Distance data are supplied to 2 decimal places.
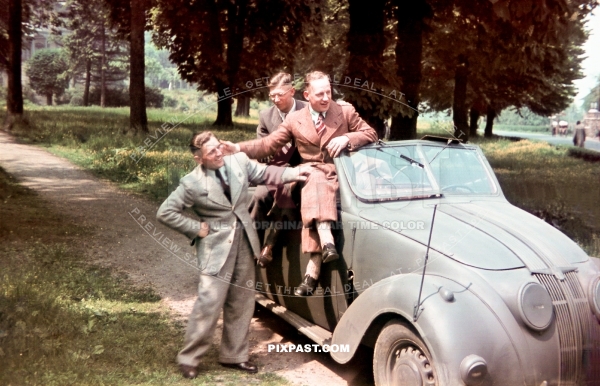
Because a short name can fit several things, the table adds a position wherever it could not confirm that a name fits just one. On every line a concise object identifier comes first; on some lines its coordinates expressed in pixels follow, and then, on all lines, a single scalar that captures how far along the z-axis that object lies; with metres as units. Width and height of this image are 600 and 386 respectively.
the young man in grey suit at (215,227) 4.96
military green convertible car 3.91
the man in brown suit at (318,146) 4.94
